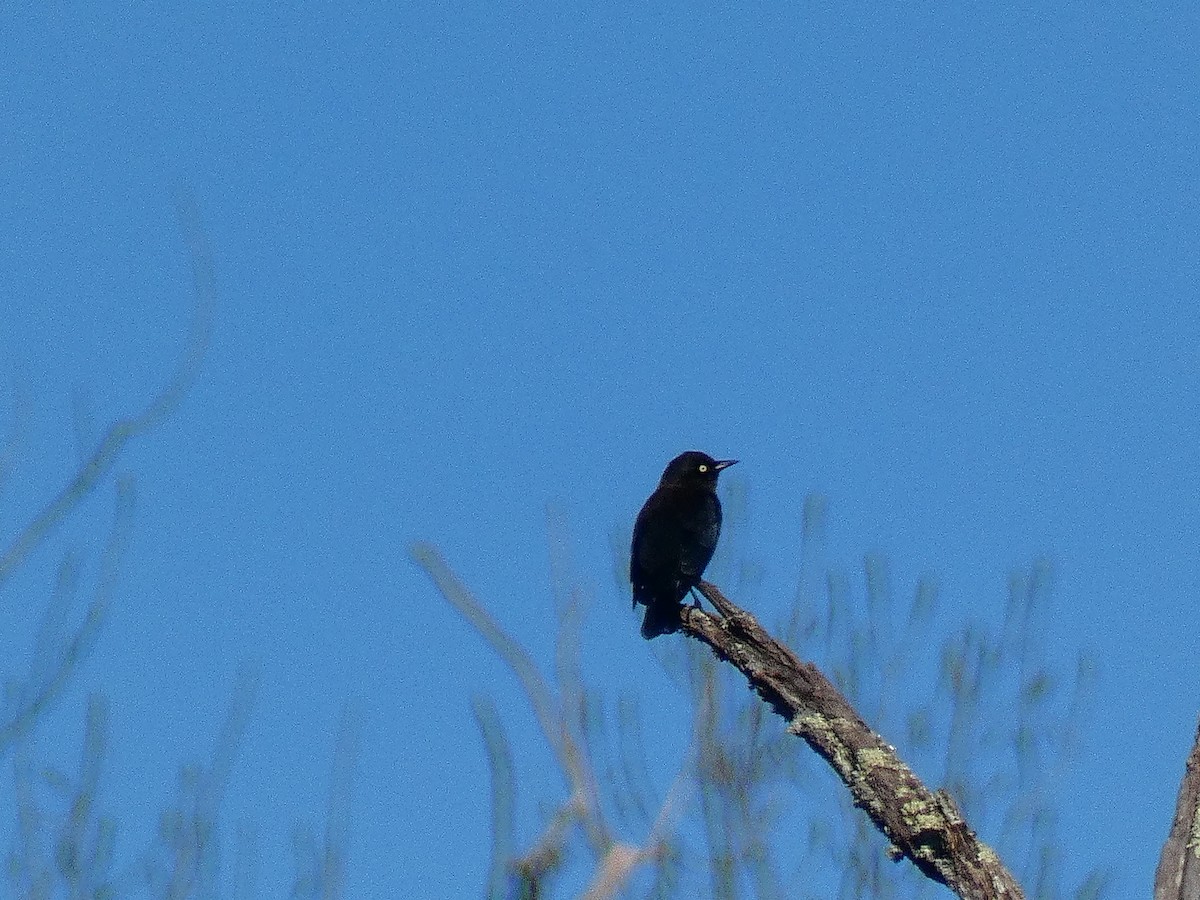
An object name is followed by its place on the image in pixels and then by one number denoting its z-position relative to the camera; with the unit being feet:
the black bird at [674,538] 39.88
